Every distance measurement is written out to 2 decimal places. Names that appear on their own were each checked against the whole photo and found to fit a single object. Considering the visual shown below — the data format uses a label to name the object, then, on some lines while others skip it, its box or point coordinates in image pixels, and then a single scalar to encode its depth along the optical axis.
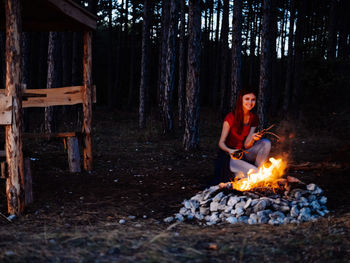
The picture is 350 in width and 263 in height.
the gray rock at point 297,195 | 5.34
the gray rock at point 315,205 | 5.12
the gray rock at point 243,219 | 4.90
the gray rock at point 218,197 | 5.31
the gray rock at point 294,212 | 4.91
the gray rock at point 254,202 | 5.06
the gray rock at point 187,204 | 5.39
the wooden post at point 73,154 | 7.87
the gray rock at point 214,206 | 5.19
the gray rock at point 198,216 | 5.10
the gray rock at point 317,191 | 5.48
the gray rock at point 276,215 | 4.86
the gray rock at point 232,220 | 4.88
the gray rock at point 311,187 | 5.53
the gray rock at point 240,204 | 5.09
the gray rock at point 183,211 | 5.24
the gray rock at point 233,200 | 5.14
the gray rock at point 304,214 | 4.82
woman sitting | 6.21
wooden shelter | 5.01
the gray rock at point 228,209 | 5.11
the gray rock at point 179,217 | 5.00
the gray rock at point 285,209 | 4.97
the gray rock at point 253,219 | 4.82
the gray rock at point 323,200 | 5.38
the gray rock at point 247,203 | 5.04
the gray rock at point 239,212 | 5.00
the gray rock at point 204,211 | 5.22
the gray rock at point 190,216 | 5.09
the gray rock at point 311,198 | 5.30
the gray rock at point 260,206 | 4.98
